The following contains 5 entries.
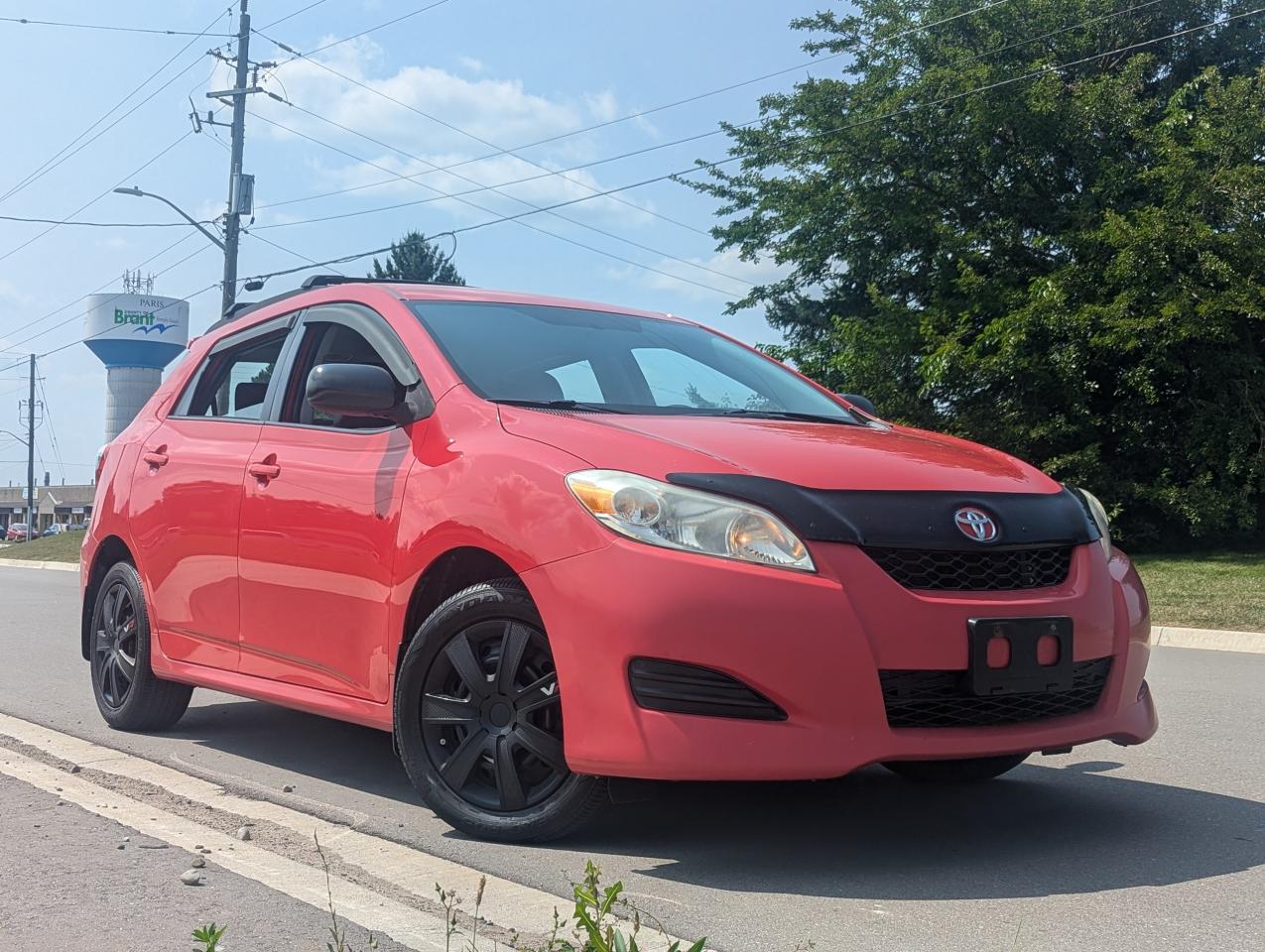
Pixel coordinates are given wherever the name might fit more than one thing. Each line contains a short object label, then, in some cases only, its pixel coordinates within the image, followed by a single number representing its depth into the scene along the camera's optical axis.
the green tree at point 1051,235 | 20.34
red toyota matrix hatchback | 3.54
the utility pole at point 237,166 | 32.91
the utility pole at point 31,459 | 75.75
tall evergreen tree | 82.31
